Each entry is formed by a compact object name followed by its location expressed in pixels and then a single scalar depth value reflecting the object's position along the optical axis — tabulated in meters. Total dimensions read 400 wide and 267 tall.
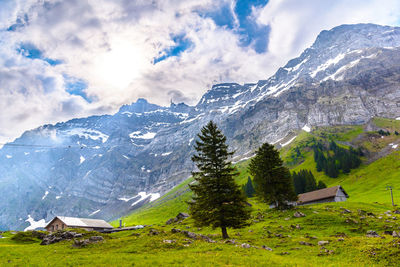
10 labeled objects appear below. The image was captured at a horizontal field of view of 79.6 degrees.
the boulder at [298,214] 39.59
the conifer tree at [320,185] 100.49
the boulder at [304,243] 23.21
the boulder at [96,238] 29.17
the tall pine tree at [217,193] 29.08
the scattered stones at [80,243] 25.98
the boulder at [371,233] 26.52
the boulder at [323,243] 22.41
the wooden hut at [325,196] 75.25
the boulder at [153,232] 30.68
